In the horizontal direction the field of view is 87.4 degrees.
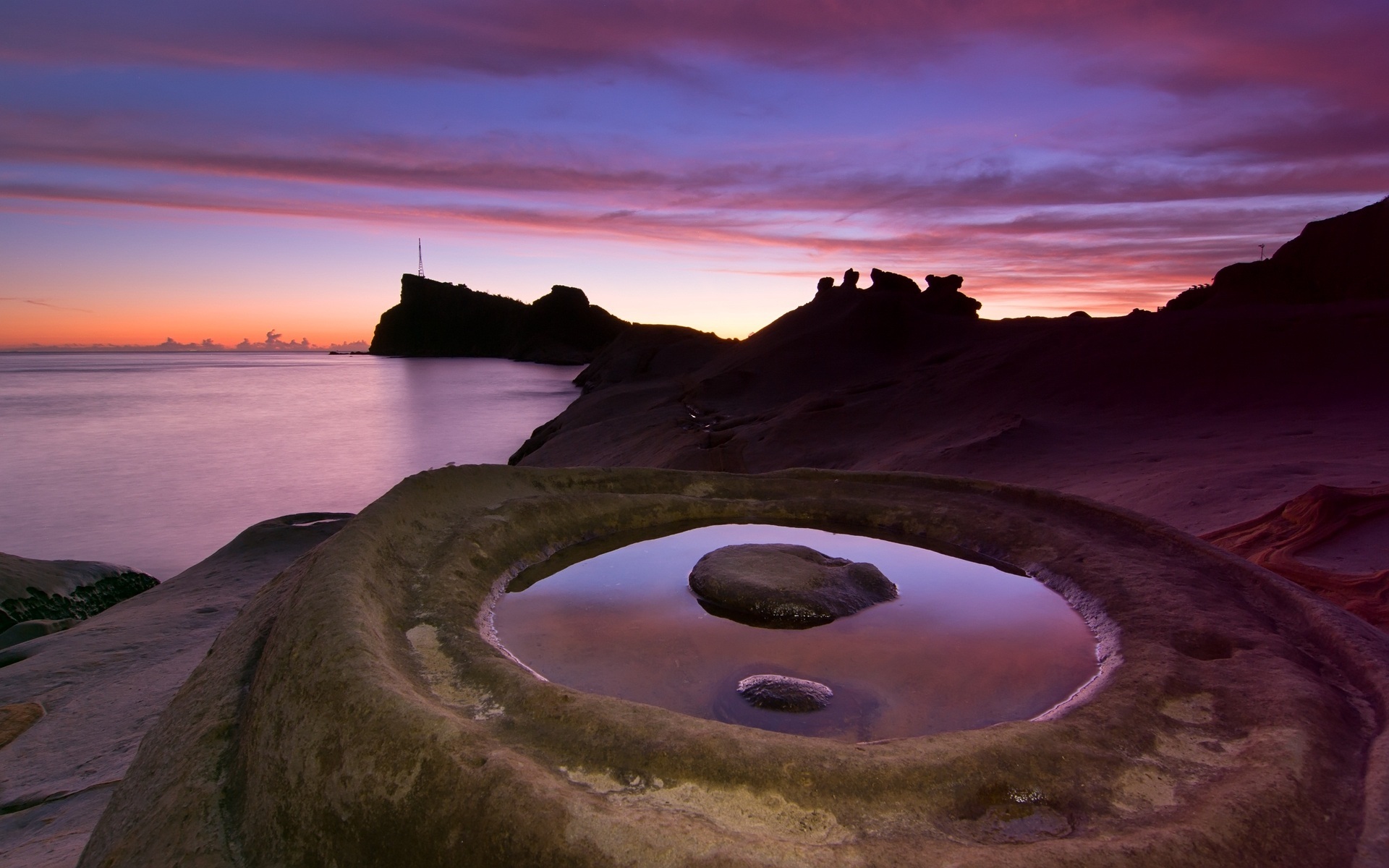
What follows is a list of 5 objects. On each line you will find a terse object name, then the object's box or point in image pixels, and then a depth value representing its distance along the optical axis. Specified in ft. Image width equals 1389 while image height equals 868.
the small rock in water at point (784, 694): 8.06
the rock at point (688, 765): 5.27
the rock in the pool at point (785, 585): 10.87
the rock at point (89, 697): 8.69
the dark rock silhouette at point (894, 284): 68.69
